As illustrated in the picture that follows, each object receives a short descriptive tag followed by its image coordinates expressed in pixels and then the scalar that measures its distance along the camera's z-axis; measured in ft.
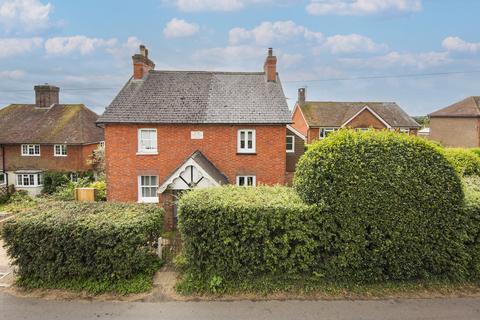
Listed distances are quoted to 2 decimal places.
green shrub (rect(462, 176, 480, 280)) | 25.72
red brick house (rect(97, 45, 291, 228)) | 51.37
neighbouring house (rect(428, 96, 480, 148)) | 121.49
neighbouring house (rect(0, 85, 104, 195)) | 90.94
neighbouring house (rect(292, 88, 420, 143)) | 114.93
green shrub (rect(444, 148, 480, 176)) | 45.47
